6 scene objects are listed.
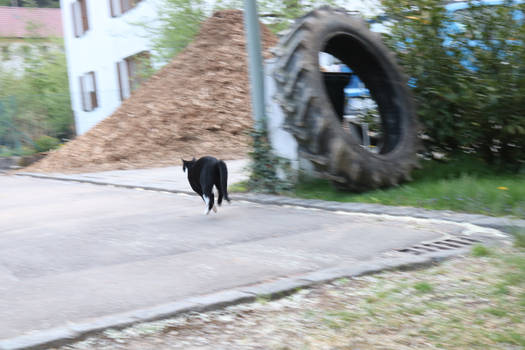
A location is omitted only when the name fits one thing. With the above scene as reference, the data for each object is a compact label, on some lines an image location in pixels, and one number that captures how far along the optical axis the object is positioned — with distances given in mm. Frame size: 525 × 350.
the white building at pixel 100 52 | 24014
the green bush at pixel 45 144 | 18828
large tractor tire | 6699
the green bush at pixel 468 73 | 7012
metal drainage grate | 4730
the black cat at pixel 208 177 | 6504
